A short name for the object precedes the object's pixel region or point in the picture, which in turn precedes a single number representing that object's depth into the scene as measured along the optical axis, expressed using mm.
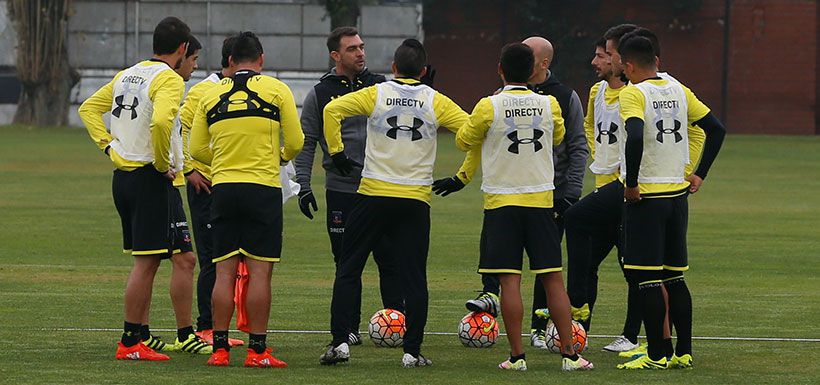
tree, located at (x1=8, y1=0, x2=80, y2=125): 98687
